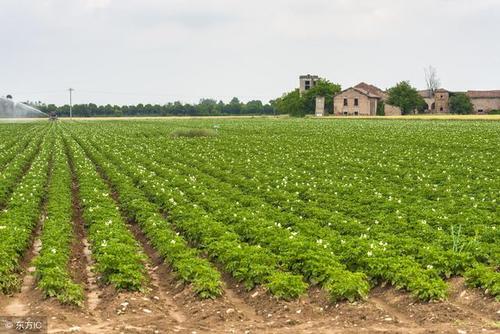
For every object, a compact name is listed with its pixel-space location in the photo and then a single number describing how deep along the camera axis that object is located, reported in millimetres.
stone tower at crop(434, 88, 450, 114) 140500
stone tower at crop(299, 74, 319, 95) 169625
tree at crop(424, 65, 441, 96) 161512
